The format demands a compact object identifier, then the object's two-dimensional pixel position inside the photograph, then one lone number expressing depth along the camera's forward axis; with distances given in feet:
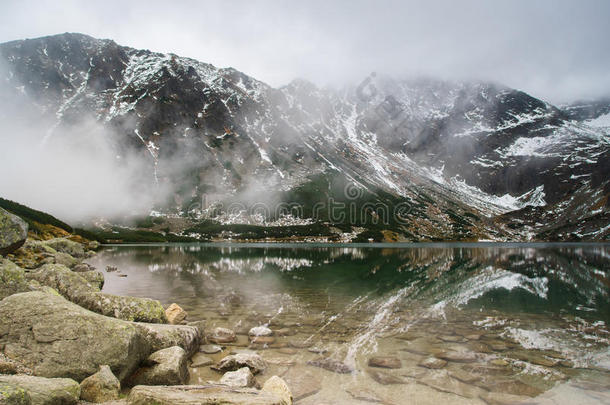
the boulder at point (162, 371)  34.12
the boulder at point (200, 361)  44.65
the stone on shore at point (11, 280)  39.58
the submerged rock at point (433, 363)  45.09
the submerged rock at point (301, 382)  37.09
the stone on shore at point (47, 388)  22.50
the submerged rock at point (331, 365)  43.44
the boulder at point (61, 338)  30.09
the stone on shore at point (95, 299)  50.01
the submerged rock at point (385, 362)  45.09
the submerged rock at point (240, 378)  35.25
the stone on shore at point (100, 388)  28.02
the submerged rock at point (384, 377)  39.96
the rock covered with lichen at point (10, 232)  81.51
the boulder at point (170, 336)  40.16
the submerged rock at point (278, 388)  31.09
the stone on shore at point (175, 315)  61.15
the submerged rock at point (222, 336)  55.72
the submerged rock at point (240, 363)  42.19
